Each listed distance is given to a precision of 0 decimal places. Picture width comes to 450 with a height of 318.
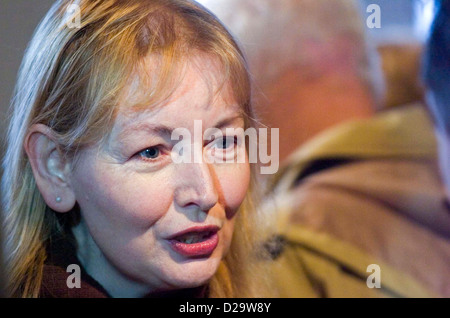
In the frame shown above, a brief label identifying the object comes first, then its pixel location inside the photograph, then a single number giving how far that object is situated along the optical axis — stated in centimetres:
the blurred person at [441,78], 106
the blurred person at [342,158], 109
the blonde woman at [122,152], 87
